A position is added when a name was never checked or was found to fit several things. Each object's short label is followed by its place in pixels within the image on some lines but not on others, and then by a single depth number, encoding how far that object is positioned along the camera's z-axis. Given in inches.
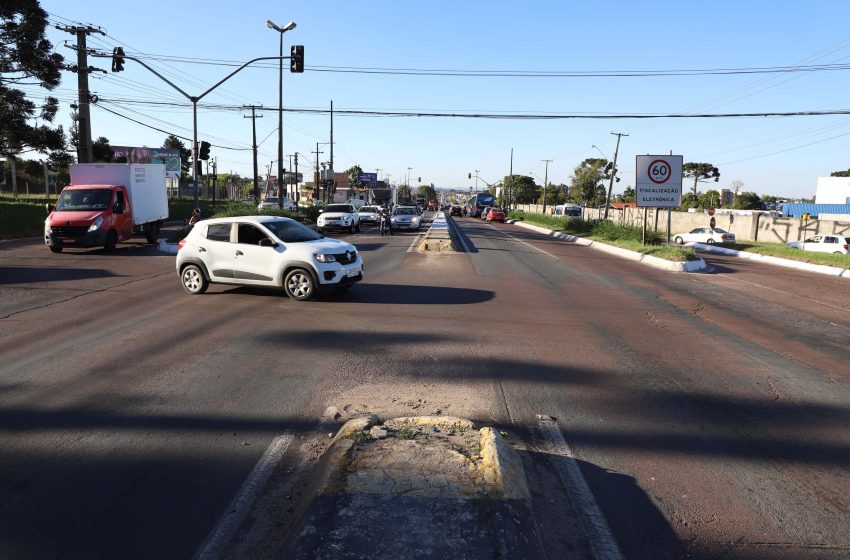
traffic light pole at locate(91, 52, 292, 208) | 926.4
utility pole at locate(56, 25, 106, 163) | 1160.2
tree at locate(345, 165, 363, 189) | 5682.6
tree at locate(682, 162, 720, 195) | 3983.8
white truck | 756.0
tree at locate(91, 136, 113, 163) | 1691.7
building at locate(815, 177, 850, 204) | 2900.8
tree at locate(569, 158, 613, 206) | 3501.5
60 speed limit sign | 967.0
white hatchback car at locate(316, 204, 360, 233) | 1339.8
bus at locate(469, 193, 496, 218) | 3250.5
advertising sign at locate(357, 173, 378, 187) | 5665.8
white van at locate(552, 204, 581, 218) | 2174.2
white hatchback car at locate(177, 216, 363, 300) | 450.9
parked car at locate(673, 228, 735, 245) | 1314.5
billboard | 3333.7
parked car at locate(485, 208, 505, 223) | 2488.9
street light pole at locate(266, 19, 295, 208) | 1347.2
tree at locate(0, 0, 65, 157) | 1222.9
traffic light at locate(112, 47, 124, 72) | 928.4
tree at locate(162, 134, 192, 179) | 3646.7
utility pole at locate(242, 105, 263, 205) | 2150.6
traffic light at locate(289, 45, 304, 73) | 885.8
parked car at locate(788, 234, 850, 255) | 1098.7
